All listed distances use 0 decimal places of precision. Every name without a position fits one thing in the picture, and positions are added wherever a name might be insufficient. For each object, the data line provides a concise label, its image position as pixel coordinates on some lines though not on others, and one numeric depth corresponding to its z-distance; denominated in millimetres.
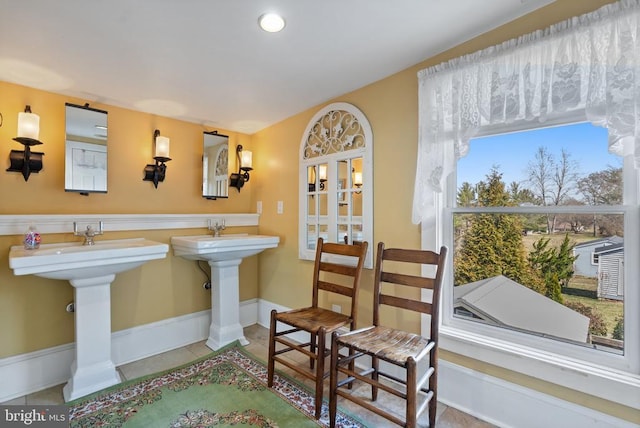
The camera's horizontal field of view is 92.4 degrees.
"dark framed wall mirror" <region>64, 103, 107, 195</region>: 2258
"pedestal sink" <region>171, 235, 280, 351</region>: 2611
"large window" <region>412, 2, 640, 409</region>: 1336
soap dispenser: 1990
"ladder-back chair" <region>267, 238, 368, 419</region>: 1775
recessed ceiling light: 1539
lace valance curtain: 1270
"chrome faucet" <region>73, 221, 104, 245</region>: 2238
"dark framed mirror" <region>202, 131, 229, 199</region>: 3004
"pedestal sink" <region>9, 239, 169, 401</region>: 1893
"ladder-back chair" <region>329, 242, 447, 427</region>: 1443
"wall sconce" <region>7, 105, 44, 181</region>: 1952
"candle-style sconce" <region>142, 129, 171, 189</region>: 2576
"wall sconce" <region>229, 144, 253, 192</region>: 3127
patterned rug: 1758
